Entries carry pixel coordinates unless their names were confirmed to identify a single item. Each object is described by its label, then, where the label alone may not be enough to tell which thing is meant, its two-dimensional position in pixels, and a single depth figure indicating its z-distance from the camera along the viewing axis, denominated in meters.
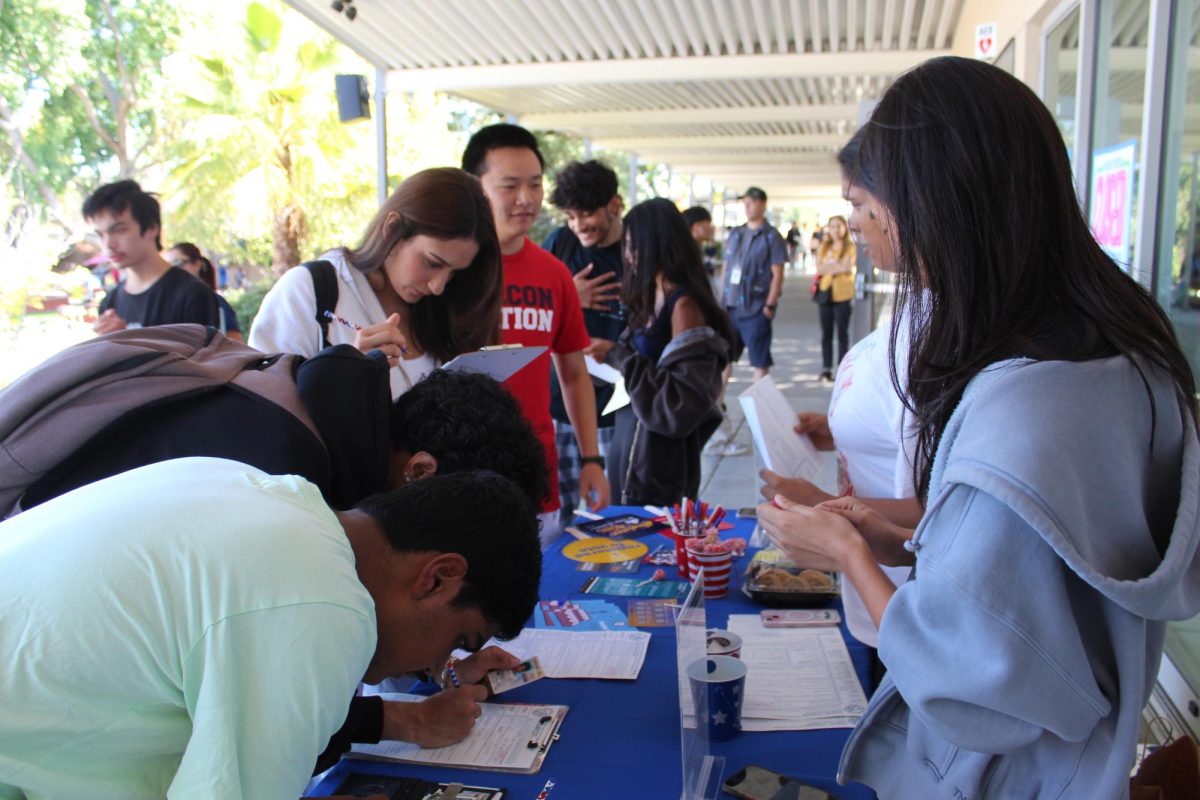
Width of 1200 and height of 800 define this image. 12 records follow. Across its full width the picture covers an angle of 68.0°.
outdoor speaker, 5.28
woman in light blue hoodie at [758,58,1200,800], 0.95
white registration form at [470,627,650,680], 1.68
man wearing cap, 8.05
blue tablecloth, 1.33
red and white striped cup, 2.01
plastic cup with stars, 1.44
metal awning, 6.20
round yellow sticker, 2.29
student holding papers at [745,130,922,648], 1.71
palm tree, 11.28
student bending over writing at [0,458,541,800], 0.85
